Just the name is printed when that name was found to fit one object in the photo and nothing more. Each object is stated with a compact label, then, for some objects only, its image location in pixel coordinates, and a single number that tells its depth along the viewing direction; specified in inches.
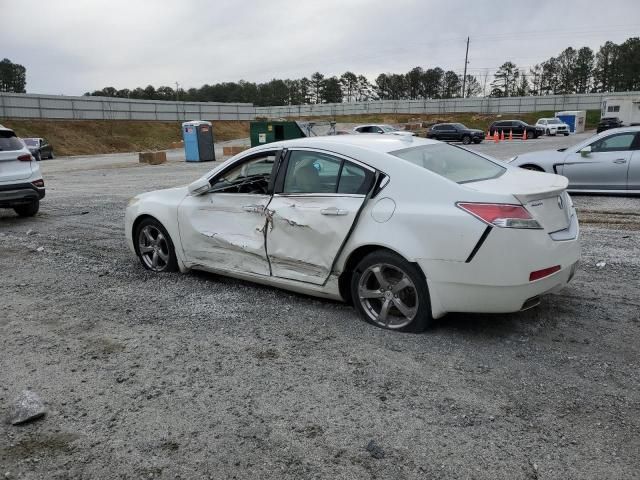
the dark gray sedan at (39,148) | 1253.8
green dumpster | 1042.1
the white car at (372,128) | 1348.1
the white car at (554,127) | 1895.9
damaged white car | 148.6
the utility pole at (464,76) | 3551.4
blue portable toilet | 1090.1
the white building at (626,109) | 2037.4
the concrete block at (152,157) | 1087.0
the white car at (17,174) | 383.6
